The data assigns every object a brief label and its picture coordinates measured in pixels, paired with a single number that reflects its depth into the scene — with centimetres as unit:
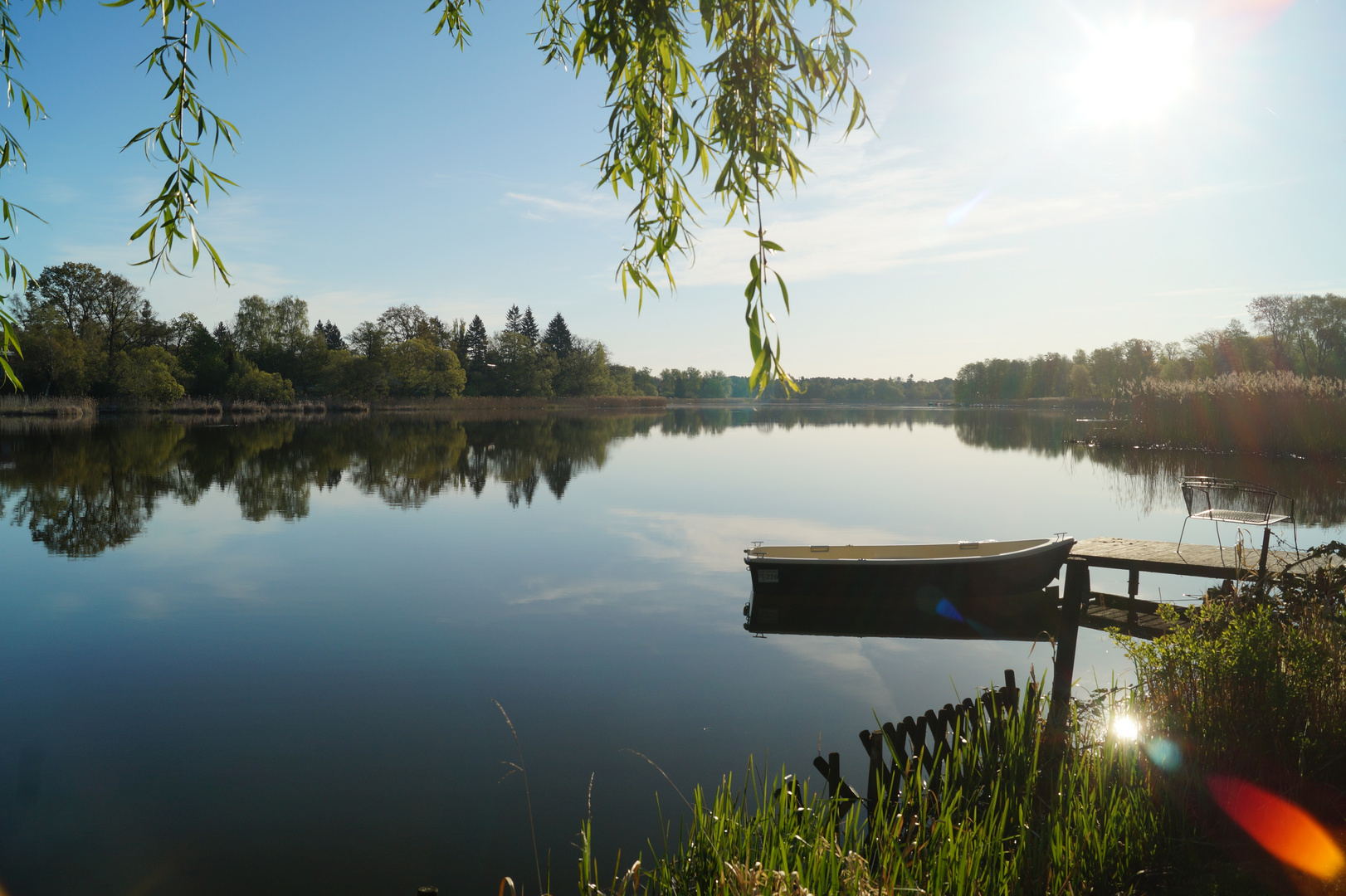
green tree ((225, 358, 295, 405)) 6394
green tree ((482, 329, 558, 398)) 8575
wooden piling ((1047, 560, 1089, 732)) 480
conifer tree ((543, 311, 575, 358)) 9731
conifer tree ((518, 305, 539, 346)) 9769
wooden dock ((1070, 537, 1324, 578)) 834
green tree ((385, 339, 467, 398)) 7138
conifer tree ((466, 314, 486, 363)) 8919
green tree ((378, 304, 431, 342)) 8094
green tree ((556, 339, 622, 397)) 9319
